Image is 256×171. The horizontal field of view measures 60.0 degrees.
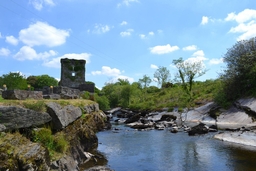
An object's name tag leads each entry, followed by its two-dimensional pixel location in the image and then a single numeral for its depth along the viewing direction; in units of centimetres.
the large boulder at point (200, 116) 3120
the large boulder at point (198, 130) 2277
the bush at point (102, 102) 5104
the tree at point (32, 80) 7889
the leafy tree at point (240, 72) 3253
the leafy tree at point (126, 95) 6919
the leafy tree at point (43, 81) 7878
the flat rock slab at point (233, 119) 2455
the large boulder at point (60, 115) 1039
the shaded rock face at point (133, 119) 3578
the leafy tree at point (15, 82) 2715
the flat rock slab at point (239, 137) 1719
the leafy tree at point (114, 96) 7494
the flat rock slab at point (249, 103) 2620
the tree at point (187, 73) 4131
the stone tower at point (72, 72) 3903
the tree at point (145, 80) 9031
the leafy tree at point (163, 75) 9225
